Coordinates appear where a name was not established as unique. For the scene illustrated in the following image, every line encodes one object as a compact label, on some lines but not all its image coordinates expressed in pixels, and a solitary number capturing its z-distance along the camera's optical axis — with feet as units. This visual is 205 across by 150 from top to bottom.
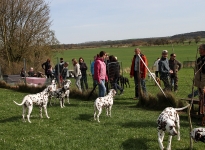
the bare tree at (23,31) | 102.06
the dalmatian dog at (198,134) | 20.04
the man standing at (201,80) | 27.12
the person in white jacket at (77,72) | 55.62
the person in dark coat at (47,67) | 70.76
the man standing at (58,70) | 59.21
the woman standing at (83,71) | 59.82
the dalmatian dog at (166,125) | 21.26
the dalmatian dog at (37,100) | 32.01
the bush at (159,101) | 38.83
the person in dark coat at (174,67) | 51.96
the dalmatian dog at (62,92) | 43.29
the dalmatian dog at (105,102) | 32.58
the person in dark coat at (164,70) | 45.78
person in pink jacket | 39.06
